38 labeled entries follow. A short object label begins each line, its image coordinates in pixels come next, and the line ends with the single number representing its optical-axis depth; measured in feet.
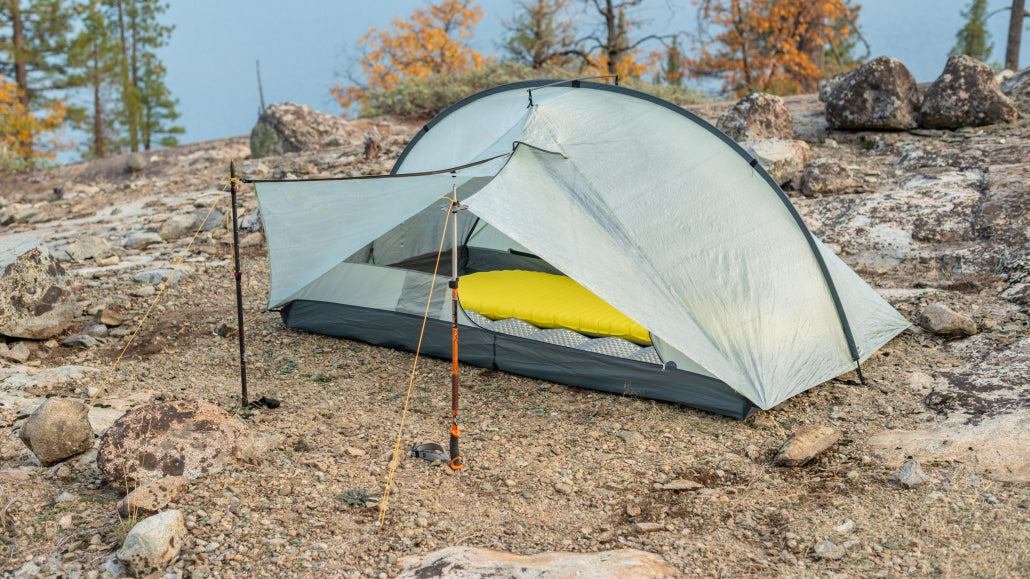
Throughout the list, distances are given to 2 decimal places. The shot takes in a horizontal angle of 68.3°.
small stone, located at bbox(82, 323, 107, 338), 21.84
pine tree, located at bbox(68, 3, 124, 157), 79.36
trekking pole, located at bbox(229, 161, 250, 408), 15.51
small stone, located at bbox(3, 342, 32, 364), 20.18
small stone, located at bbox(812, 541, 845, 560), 10.81
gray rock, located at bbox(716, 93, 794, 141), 34.04
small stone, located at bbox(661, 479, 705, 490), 13.37
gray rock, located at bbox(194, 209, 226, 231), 32.78
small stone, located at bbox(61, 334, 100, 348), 21.12
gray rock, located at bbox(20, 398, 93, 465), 13.74
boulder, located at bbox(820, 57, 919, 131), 35.19
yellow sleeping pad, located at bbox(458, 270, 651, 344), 17.94
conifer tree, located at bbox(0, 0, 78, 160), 74.54
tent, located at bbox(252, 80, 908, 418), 16.34
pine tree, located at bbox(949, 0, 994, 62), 99.83
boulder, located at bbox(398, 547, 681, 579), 10.13
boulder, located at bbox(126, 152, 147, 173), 49.67
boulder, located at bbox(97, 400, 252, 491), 12.83
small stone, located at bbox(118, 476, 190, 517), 11.81
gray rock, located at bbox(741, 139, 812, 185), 31.60
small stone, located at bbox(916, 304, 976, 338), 18.98
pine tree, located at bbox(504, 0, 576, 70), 73.26
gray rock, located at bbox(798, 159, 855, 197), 30.60
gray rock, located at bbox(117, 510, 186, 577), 10.62
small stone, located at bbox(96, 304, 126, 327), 22.45
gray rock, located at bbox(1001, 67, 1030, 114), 35.38
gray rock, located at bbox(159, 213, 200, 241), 32.17
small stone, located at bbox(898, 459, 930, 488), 12.50
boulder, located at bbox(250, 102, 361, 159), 45.21
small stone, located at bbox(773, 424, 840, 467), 13.91
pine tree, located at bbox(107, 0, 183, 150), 92.48
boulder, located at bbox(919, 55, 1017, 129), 33.83
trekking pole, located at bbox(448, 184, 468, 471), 13.71
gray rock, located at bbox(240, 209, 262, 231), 31.60
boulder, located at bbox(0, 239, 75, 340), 20.77
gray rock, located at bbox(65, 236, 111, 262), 29.30
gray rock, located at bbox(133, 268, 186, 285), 26.27
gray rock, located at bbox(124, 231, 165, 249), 31.09
